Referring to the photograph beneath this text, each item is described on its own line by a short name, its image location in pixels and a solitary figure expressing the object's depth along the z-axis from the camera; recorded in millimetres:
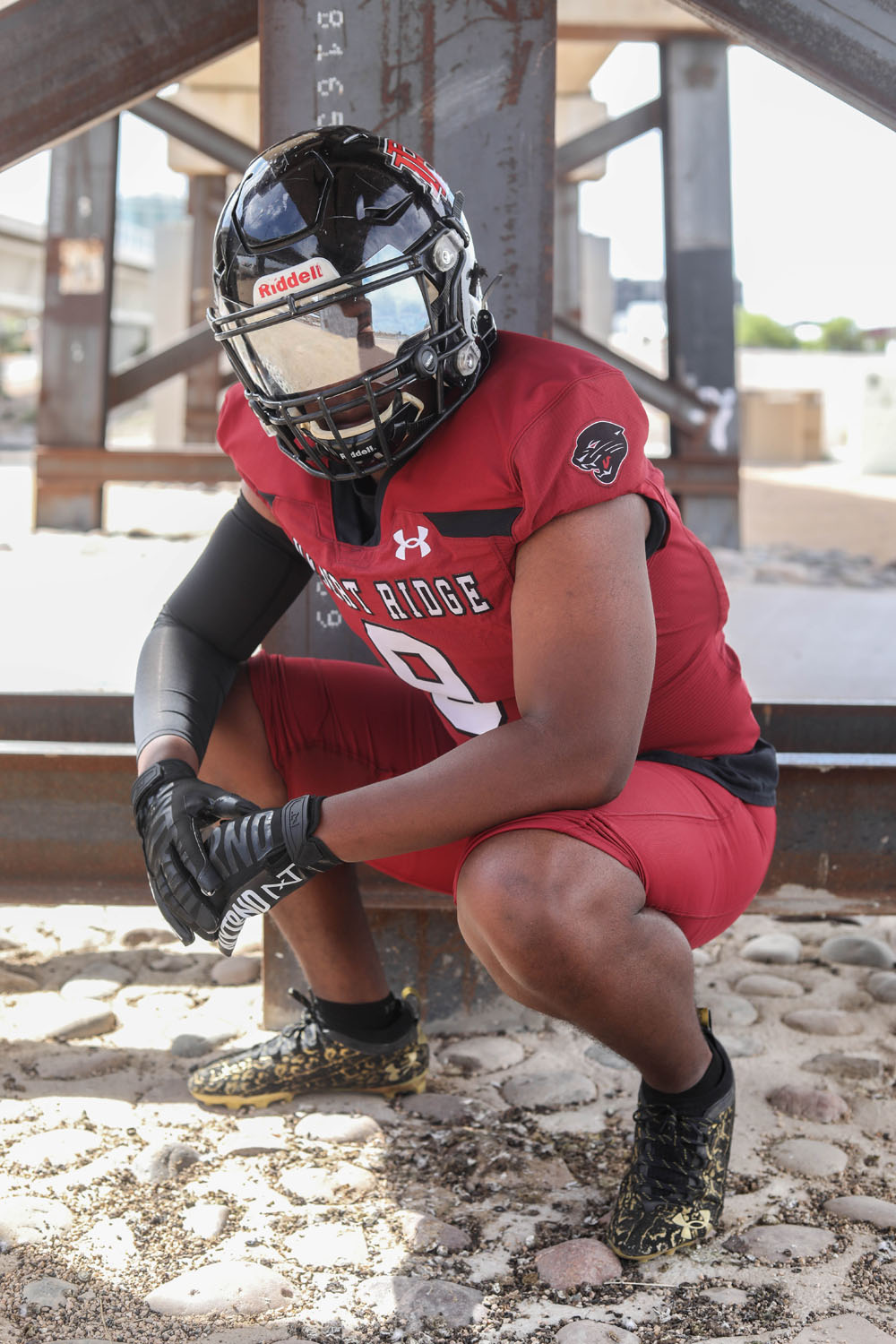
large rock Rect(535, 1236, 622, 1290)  1753
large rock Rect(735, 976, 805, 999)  2725
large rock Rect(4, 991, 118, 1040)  2494
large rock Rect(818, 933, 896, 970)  2883
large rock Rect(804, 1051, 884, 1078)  2367
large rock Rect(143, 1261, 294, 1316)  1677
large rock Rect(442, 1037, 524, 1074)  2420
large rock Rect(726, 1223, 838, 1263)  1809
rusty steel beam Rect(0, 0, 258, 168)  2326
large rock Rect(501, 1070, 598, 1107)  2277
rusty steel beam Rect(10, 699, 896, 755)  2574
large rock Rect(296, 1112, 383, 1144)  2148
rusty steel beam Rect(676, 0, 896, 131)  2166
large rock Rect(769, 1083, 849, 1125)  2213
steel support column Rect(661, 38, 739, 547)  7672
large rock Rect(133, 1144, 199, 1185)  1999
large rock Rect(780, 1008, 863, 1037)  2543
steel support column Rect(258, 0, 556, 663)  2314
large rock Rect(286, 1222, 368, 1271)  1793
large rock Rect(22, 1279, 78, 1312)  1665
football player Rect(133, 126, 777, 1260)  1663
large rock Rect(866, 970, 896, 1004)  2689
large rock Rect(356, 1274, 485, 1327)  1676
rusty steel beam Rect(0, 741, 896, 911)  2371
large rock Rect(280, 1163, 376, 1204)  1955
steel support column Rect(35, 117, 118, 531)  7625
